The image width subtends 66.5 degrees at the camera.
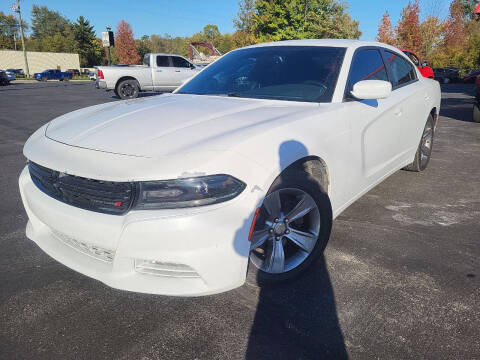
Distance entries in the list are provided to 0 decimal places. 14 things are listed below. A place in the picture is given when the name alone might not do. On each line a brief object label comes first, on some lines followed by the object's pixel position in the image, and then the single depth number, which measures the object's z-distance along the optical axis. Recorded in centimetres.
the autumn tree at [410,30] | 3462
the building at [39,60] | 5877
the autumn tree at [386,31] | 3775
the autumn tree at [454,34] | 3872
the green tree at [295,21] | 3644
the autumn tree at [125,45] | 6819
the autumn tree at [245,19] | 5025
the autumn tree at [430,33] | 3422
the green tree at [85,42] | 7319
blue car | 4247
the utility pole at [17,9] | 4498
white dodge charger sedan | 172
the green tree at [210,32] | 11231
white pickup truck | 1431
